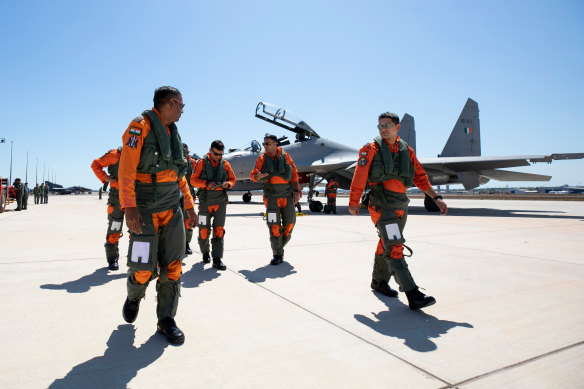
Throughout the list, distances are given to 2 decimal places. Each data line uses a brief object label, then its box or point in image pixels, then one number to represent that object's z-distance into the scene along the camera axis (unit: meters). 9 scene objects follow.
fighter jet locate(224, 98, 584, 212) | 14.05
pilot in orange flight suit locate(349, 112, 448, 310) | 3.08
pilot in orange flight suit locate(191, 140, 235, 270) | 4.80
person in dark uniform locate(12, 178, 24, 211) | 15.75
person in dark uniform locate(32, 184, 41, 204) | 25.31
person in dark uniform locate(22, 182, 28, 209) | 16.72
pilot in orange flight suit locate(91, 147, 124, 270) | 4.43
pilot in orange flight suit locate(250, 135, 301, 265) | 4.94
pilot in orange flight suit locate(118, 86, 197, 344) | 2.36
